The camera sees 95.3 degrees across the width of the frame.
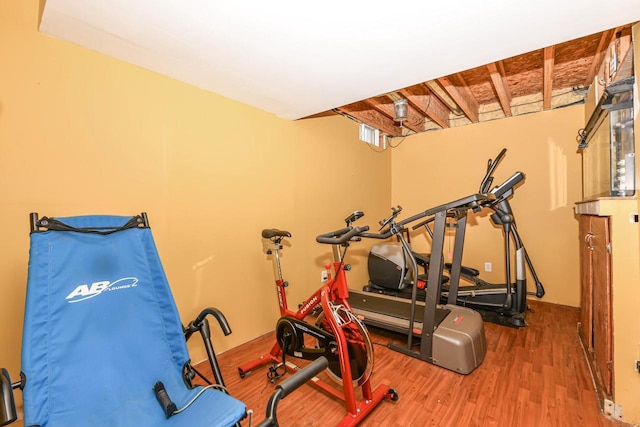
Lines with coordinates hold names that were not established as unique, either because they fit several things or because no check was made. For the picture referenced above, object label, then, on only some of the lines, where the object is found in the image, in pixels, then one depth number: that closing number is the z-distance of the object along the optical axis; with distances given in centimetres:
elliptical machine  305
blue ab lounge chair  119
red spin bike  173
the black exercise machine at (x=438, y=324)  225
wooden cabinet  181
